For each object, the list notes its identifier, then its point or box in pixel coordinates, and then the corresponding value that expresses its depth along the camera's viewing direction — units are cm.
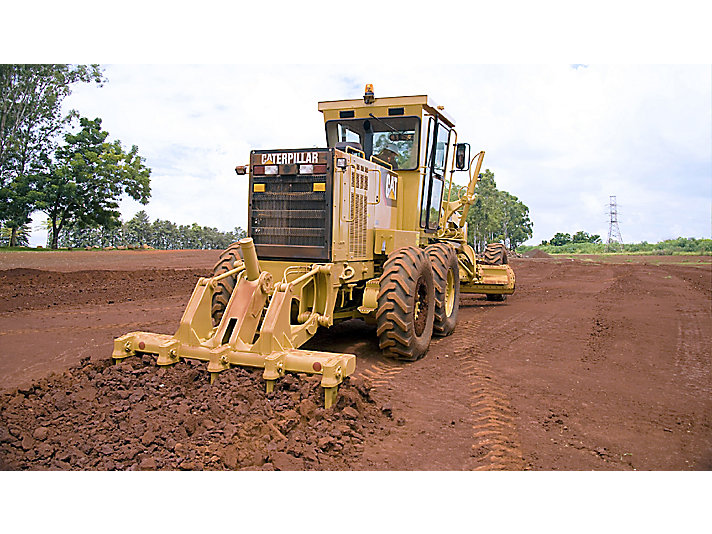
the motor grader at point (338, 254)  575
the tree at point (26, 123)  2436
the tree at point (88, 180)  2725
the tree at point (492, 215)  6059
